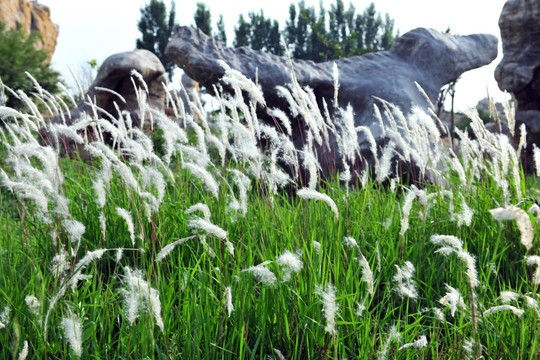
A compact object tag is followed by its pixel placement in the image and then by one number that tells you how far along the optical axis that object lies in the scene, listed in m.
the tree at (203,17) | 23.92
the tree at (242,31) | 25.14
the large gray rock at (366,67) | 5.33
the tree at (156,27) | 25.02
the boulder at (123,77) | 8.50
